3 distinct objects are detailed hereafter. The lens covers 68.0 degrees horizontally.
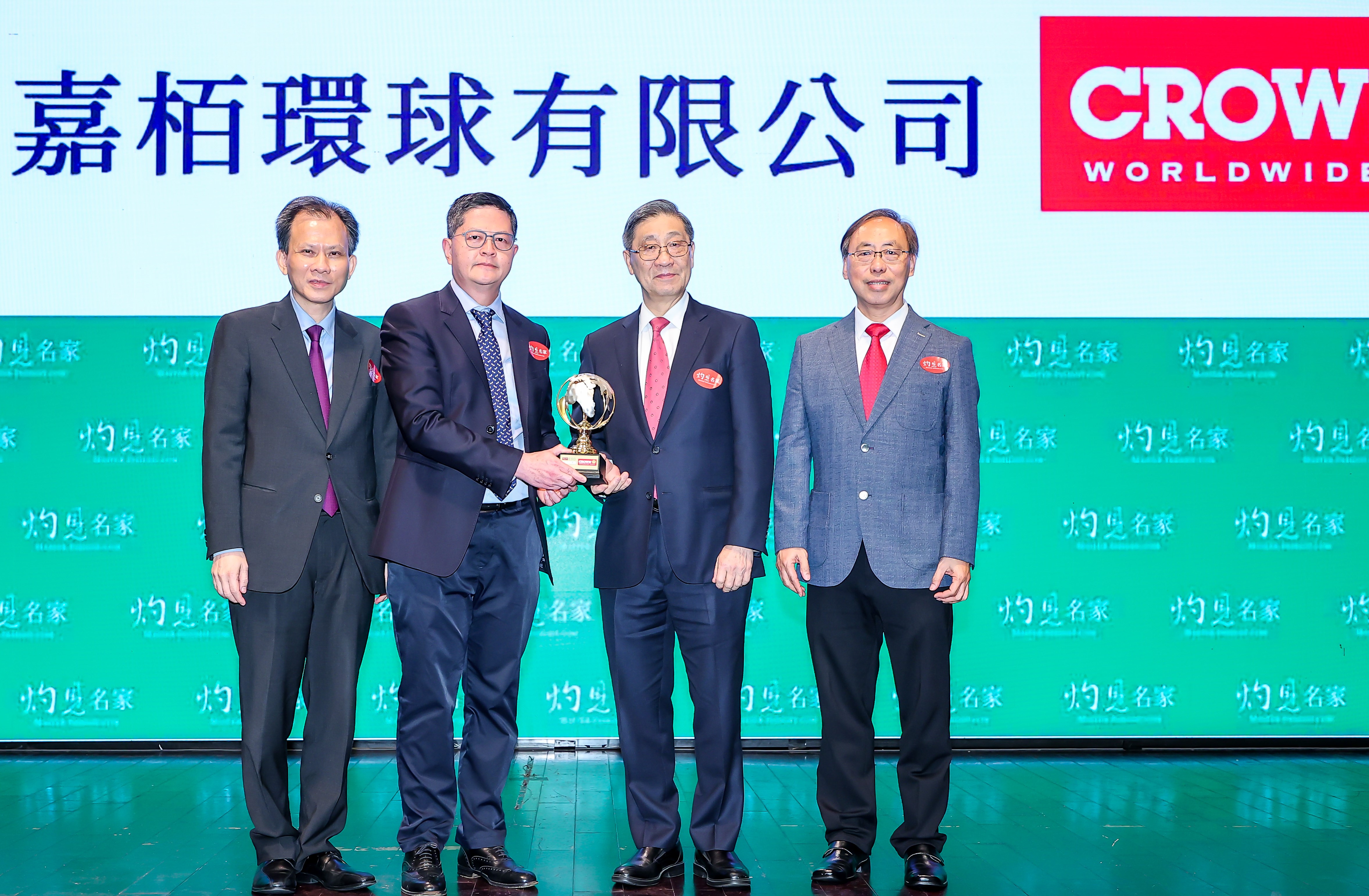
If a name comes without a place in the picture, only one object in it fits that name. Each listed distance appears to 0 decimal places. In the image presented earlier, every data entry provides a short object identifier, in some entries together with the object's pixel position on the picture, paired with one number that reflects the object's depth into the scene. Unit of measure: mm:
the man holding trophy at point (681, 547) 2605
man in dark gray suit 2566
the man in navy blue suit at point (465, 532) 2533
